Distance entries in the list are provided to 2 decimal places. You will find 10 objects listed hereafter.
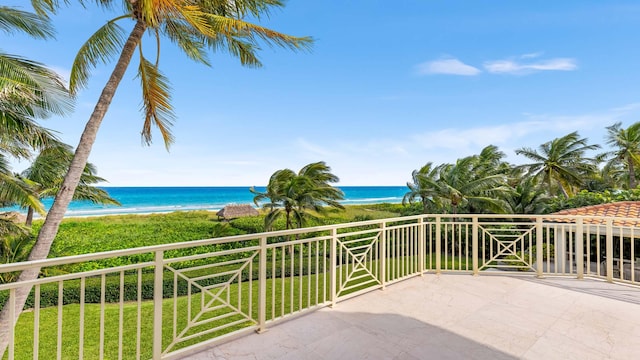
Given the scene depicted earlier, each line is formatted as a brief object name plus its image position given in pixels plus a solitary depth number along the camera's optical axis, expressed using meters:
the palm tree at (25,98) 4.36
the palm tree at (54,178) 8.09
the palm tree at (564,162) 16.97
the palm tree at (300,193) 11.10
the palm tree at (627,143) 18.16
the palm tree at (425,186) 13.16
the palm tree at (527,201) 13.93
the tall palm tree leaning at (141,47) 3.99
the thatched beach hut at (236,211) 19.97
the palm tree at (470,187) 12.54
